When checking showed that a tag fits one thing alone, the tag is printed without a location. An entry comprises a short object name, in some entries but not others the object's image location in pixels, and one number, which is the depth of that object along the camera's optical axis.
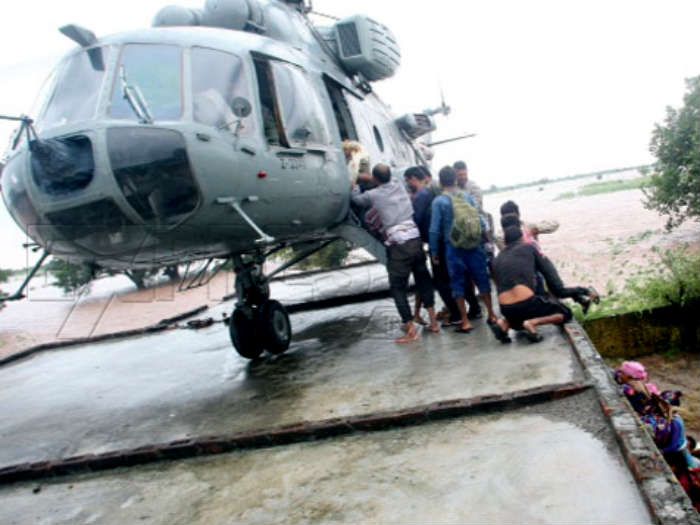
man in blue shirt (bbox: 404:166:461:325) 6.60
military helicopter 4.24
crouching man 5.37
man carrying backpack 5.93
